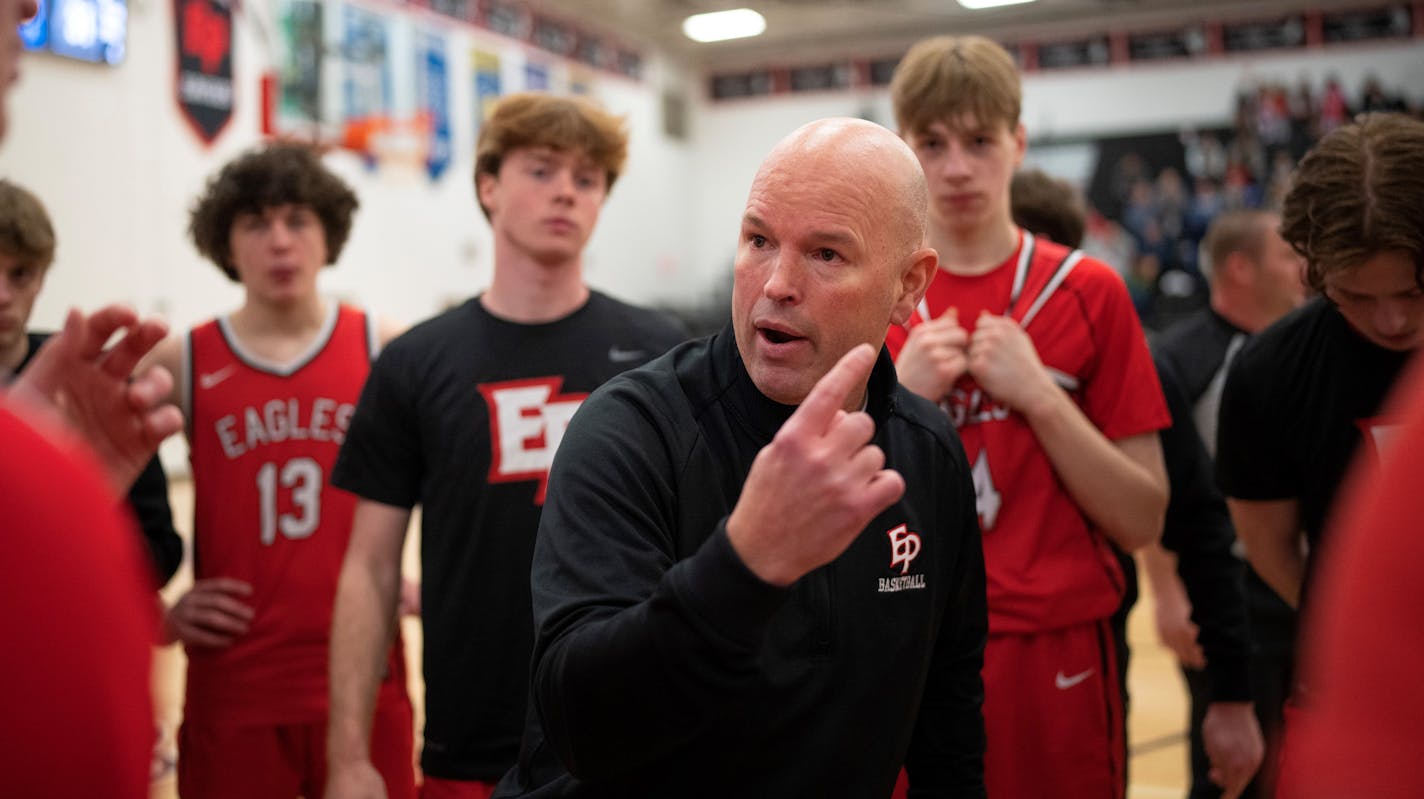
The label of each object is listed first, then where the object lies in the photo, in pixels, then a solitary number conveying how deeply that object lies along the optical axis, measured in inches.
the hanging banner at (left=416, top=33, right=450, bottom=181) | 510.3
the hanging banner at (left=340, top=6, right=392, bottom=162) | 455.5
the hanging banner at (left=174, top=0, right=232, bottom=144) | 380.8
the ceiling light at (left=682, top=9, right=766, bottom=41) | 650.8
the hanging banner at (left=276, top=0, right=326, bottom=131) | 418.6
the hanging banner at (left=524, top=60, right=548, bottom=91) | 586.2
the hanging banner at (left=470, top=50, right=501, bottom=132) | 552.4
